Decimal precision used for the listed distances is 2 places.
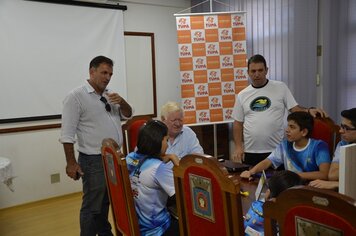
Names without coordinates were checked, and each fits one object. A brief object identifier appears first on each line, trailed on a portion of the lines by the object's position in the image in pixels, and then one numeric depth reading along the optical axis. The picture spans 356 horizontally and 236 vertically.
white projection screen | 3.55
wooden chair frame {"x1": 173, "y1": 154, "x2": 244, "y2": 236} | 1.17
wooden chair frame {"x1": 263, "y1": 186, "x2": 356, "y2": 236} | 0.81
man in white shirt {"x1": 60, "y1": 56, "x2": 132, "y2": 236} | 2.33
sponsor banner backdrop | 4.09
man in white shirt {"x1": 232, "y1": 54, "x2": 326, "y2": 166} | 2.72
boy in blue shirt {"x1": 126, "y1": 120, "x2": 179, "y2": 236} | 1.69
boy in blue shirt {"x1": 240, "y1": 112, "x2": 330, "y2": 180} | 2.01
